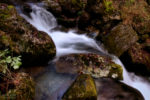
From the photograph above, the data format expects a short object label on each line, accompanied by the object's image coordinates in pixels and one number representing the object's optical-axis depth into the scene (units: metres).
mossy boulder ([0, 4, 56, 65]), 4.16
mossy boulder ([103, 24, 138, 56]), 6.20
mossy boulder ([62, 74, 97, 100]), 3.46
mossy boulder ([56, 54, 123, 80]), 4.77
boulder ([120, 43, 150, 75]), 6.21
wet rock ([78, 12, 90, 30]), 7.71
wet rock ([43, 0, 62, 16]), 7.84
